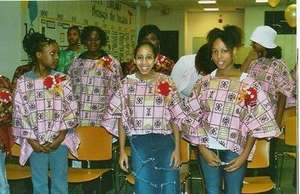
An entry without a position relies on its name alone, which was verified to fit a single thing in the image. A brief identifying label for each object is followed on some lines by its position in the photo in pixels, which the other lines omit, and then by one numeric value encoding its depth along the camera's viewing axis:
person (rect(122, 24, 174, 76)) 4.03
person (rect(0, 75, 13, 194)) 3.29
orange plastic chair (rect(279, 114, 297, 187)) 4.12
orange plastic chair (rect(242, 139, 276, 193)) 3.48
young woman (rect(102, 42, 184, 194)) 3.04
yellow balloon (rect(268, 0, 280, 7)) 6.52
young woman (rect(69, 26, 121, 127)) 4.57
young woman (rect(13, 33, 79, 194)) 3.26
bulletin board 7.22
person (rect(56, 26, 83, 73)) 5.27
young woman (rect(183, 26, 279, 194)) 2.84
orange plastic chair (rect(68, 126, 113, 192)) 3.80
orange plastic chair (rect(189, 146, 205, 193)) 4.04
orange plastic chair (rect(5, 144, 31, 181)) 3.64
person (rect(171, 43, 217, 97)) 3.74
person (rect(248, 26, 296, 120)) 4.33
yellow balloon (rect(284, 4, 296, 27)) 4.72
